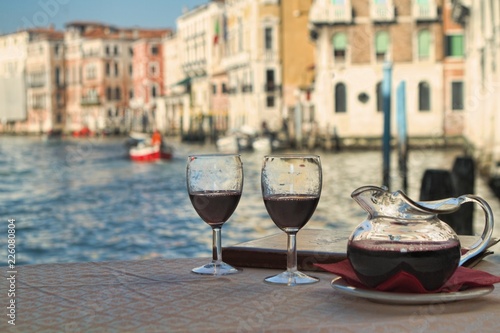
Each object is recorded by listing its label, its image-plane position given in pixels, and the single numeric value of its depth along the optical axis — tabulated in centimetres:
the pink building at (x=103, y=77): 7938
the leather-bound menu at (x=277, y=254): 169
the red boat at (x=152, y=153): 3338
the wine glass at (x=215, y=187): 163
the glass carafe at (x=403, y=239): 141
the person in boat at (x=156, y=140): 3396
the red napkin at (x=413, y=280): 141
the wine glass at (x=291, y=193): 158
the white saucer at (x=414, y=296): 140
